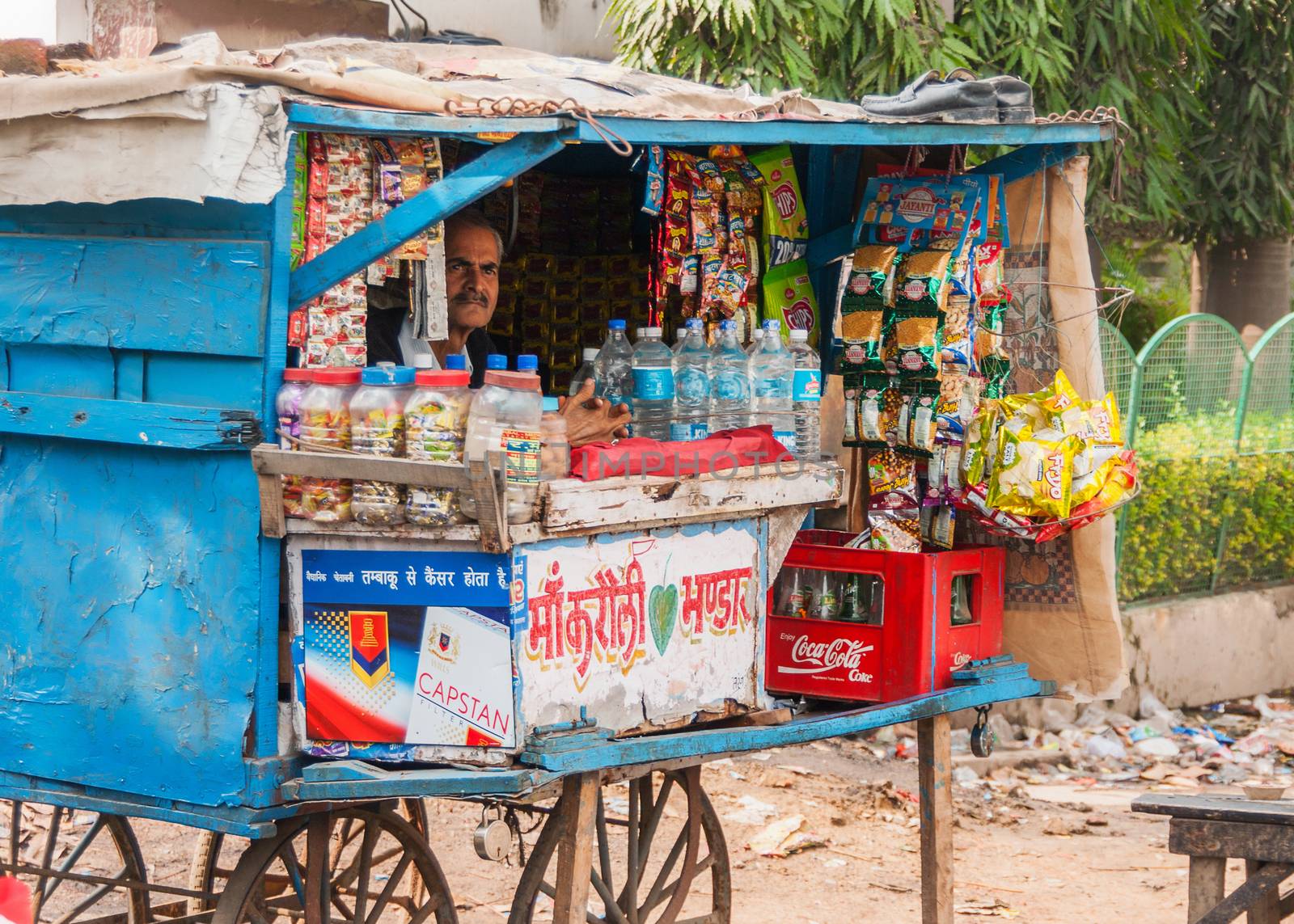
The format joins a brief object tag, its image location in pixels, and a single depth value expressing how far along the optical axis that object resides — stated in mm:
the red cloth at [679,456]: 3312
